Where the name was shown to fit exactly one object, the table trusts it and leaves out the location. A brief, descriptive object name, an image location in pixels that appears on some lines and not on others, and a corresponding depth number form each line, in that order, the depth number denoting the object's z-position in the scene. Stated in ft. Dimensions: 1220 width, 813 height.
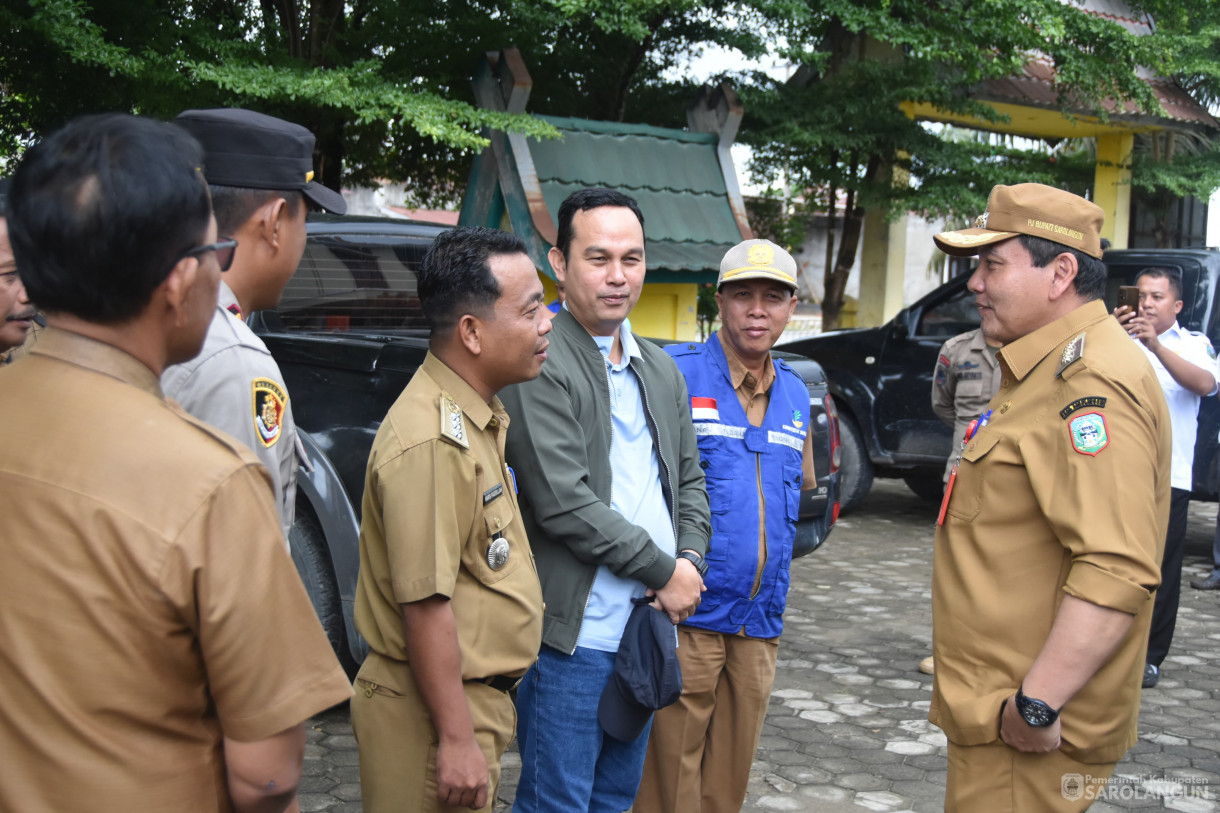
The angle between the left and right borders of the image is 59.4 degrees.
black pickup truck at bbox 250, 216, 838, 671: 12.83
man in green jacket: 8.16
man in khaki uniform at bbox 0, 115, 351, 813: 3.93
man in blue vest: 9.75
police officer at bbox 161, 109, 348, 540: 5.87
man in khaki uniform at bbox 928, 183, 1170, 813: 6.81
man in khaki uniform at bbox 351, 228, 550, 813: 6.64
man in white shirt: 16.44
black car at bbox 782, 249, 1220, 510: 26.25
